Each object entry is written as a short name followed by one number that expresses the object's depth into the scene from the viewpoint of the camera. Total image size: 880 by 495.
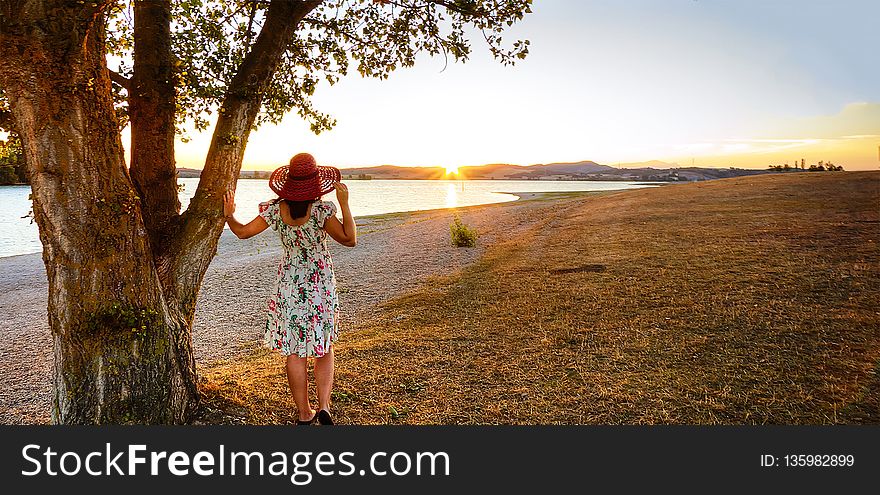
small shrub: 19.61
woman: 4.61
